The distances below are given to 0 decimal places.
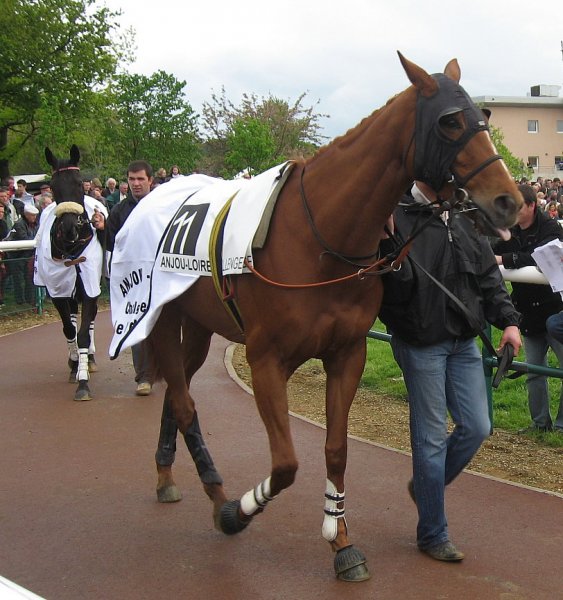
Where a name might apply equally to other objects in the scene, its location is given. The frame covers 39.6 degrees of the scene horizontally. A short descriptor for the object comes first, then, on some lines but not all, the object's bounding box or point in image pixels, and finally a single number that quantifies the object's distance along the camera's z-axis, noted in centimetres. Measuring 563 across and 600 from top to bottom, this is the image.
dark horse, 729
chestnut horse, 307
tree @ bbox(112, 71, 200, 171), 2161
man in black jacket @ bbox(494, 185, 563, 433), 568
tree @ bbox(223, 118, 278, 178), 2022
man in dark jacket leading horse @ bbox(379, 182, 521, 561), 371
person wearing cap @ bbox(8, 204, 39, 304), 1219
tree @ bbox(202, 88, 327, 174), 3325
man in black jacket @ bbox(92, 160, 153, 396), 702
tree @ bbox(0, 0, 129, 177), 2511
